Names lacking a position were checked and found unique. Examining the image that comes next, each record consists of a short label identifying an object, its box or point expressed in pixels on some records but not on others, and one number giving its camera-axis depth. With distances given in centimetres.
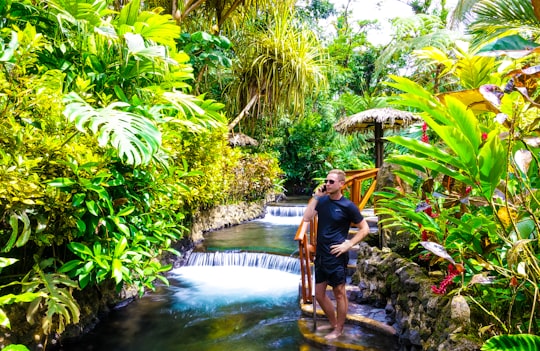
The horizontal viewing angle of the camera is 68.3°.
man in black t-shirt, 333
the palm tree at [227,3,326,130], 863
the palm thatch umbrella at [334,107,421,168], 725
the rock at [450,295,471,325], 199
